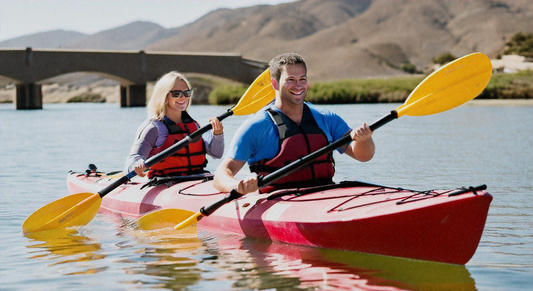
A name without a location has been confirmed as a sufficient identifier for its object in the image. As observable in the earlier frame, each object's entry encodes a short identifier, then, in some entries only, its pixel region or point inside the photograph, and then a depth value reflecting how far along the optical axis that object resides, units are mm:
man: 5301
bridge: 43438
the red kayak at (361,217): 4505
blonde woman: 6812
